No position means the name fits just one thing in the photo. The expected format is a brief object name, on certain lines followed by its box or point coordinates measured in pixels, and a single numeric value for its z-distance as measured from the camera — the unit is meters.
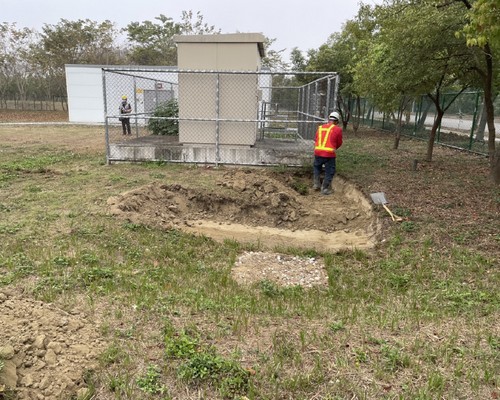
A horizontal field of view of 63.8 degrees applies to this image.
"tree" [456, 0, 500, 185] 5.51
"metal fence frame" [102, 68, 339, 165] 10.37
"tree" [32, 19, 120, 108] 35.03
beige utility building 10.80
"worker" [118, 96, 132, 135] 16.69
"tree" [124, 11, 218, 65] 39.88
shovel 7.60
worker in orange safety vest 8.98
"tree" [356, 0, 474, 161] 8.13
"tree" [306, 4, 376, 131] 20.80
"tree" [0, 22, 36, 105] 35.72
